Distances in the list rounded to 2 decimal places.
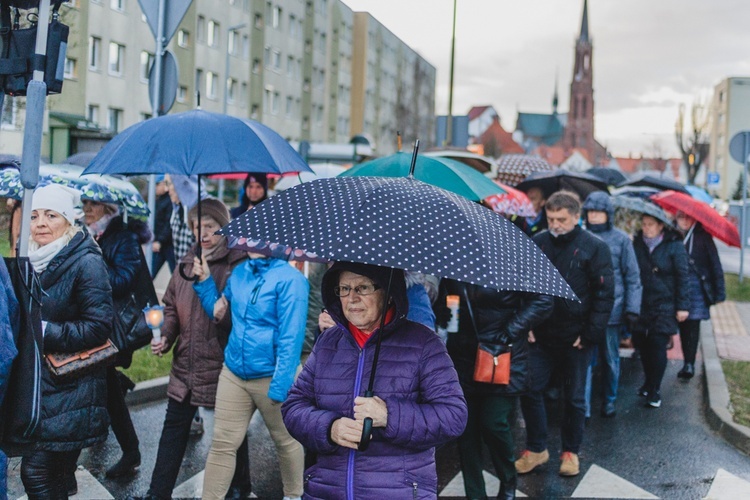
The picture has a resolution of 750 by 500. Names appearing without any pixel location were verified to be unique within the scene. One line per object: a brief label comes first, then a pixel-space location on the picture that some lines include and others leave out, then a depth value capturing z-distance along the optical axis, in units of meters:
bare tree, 60.50
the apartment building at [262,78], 13.58
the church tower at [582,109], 136.88
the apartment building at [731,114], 97.38
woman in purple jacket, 3.30
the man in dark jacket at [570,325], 6.42
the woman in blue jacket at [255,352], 4.86
